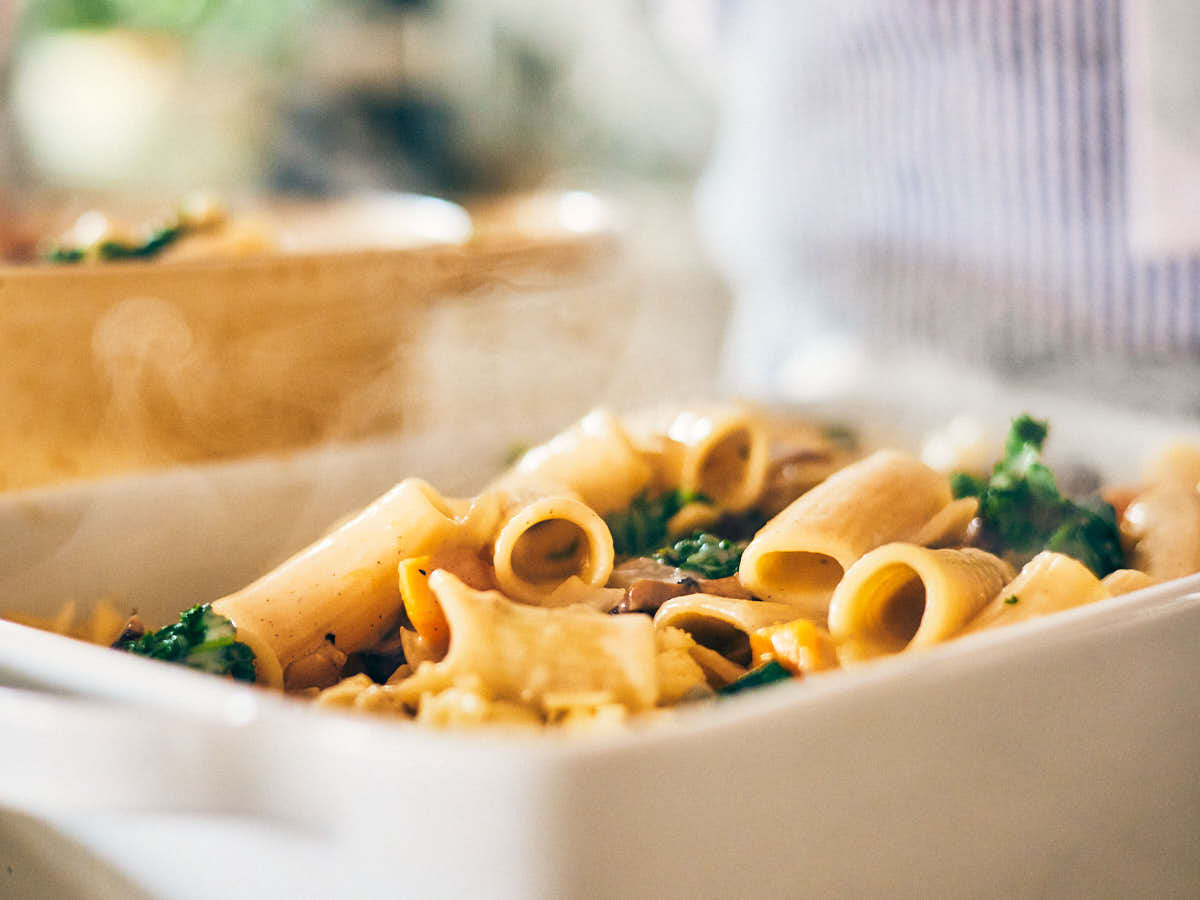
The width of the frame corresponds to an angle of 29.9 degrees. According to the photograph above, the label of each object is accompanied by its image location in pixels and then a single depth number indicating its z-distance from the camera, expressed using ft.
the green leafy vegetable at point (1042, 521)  0.98
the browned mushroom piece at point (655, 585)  0.94
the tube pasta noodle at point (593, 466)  1.06
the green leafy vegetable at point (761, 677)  0.88
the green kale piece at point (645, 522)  1.03
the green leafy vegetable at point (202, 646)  0.90
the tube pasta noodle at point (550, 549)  0.96
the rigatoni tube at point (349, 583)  0.95
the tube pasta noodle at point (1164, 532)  0.97
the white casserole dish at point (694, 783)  0.74
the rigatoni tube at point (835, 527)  0.95
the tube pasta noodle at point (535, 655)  0.86
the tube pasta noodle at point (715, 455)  1.10
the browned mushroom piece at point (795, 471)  1.10
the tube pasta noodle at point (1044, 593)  0.90
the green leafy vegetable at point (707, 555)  0.98
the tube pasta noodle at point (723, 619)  0.92
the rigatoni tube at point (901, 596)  0.90
